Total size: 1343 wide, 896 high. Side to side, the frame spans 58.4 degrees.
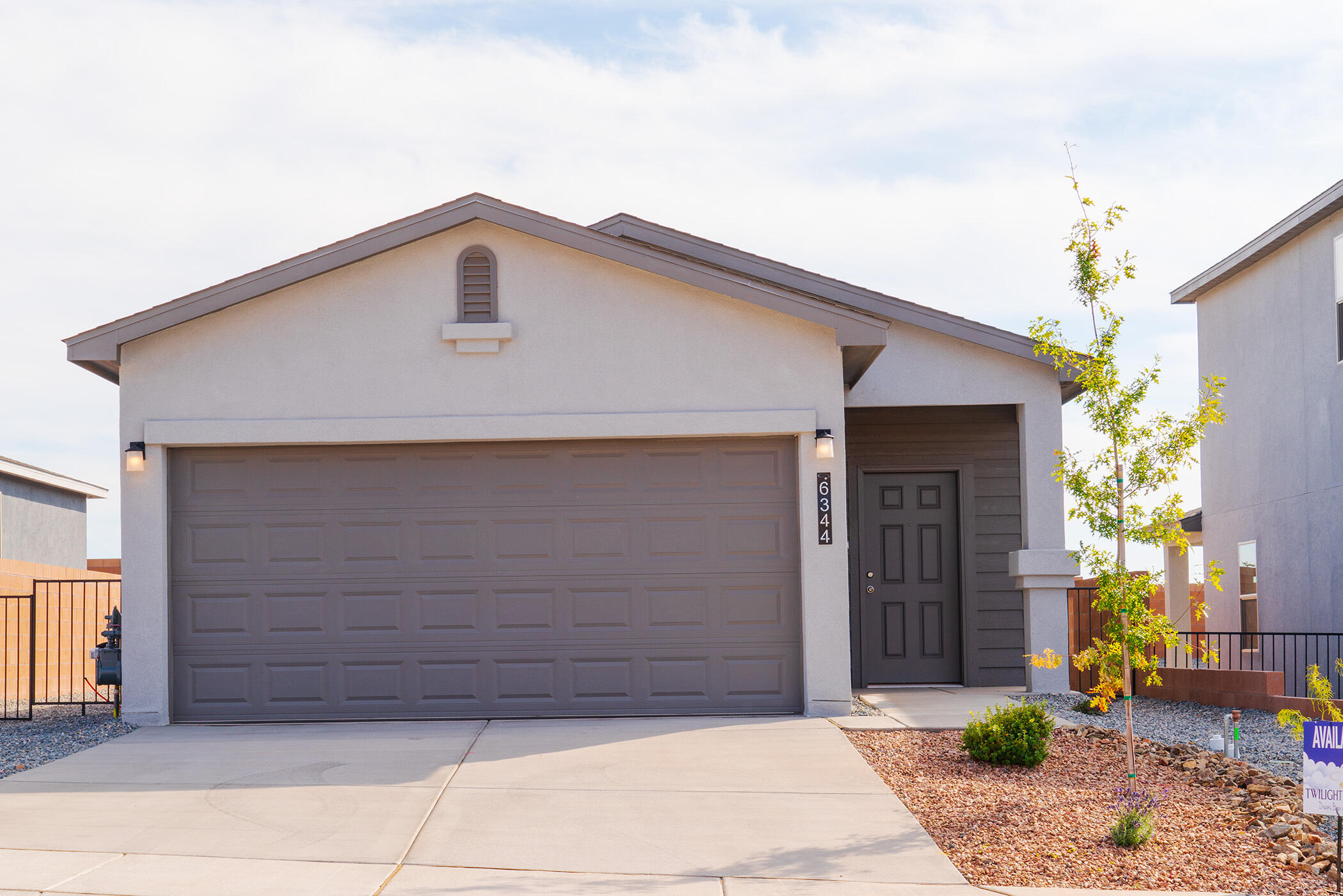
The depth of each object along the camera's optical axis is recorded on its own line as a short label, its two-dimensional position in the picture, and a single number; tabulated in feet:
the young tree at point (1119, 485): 24.36
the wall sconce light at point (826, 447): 35.47
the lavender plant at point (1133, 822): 22.02
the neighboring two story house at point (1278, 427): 47.19
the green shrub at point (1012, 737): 27.94
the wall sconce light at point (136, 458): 35.35
